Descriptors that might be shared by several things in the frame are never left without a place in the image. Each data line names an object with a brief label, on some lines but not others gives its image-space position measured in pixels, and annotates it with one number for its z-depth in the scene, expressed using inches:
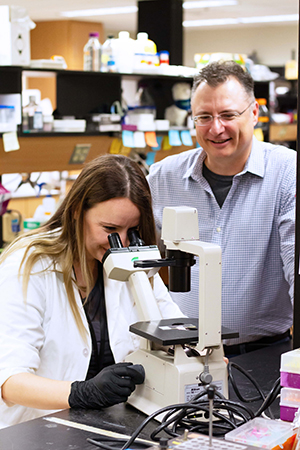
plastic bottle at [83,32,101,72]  149.8
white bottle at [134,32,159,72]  155.3
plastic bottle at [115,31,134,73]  151.5
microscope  51.7
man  88.3
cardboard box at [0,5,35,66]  129.1
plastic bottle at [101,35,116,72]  151.4
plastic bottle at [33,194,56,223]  165.3
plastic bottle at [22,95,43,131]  135.9
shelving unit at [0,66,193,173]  132.0
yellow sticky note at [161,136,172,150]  168.9
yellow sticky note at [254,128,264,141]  191.9
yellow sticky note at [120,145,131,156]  157.2
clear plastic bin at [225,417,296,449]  43.7
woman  62.4
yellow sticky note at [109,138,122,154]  155.8
